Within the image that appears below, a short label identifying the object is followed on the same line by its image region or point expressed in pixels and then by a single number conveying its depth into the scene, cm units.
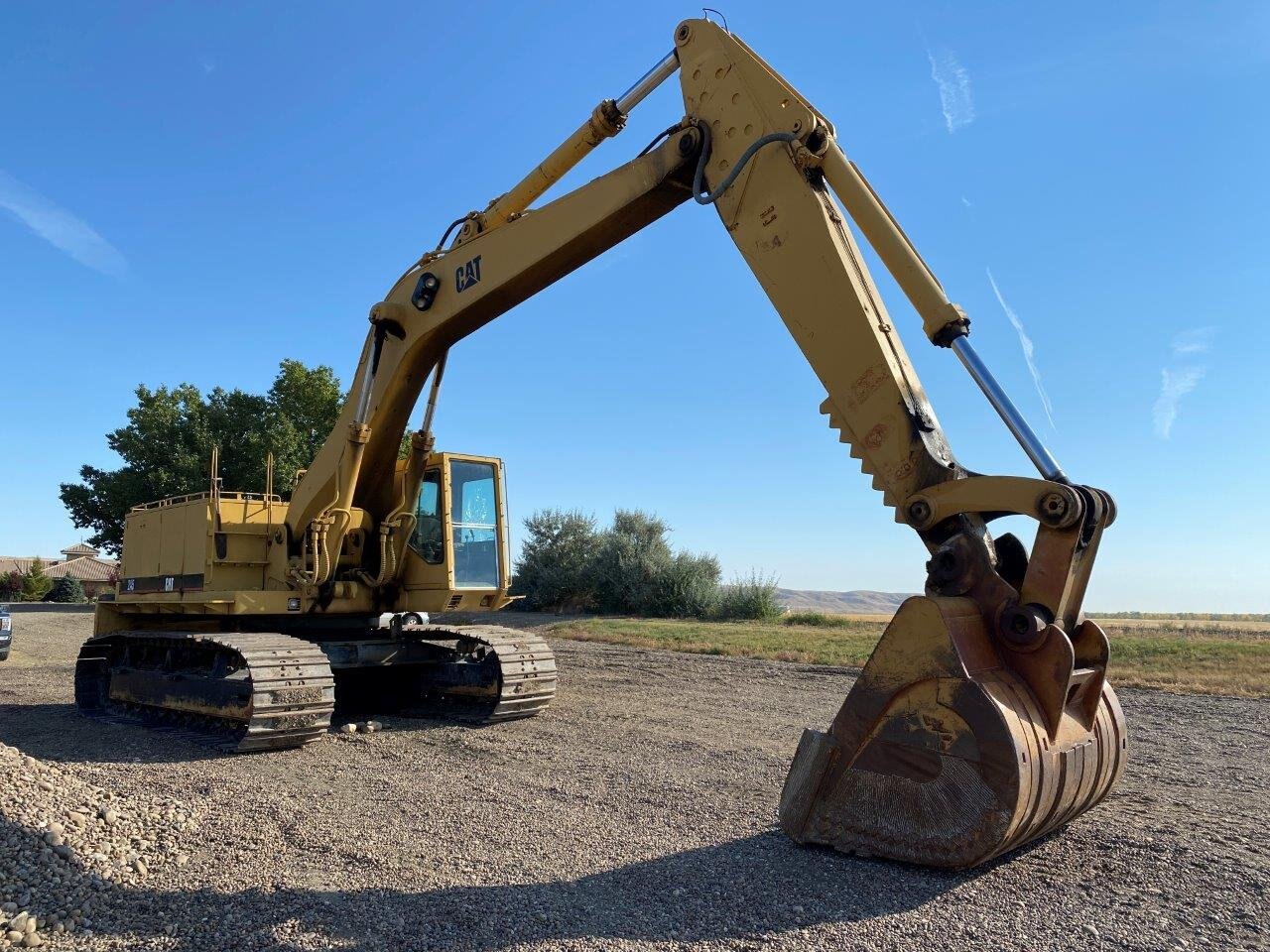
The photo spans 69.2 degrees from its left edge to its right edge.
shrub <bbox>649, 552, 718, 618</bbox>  2956
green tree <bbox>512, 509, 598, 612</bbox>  3231
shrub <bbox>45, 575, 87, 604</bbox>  4475
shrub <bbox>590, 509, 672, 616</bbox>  3061
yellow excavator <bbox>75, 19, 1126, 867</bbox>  456
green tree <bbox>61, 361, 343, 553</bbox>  3281
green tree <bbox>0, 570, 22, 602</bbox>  4597
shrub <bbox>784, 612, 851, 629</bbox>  2632
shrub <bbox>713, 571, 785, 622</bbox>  2861
